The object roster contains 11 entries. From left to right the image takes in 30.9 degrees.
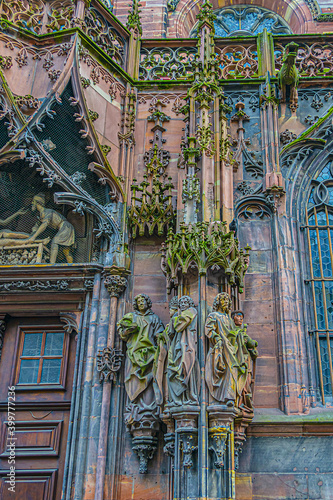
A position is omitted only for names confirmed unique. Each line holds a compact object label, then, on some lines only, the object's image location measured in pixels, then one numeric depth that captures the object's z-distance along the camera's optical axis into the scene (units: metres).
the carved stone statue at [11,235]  9.57
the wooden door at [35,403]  8.56
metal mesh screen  9.48
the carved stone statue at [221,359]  7.37
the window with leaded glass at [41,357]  9.19
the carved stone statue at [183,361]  7.39
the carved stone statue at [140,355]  7.97
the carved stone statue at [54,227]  9.52
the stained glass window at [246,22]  14.84
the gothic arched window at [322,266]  8.89
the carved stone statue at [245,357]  7.66
